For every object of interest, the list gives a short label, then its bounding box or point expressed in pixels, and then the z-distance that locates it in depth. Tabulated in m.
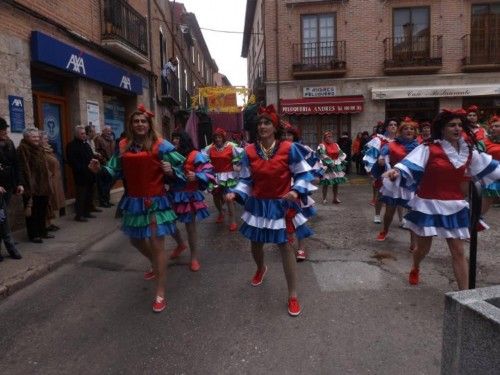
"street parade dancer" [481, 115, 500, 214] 5.99
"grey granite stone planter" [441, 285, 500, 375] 1.75
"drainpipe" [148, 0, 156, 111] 14.91
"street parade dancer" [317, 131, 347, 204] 10.02
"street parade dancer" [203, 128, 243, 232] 7.93
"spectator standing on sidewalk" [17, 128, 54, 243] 6.41
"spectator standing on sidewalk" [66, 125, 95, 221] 8.29
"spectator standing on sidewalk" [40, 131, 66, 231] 7.11
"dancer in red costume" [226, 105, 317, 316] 3.87
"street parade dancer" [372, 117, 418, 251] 5.91
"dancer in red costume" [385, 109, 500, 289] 3.95
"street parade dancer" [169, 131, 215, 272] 5.12
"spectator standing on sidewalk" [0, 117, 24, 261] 5.55
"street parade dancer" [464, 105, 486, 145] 6.15
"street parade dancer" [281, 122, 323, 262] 5.43
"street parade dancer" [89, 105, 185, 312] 4.05
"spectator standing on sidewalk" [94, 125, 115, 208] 9.80
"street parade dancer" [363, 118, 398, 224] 6.67
